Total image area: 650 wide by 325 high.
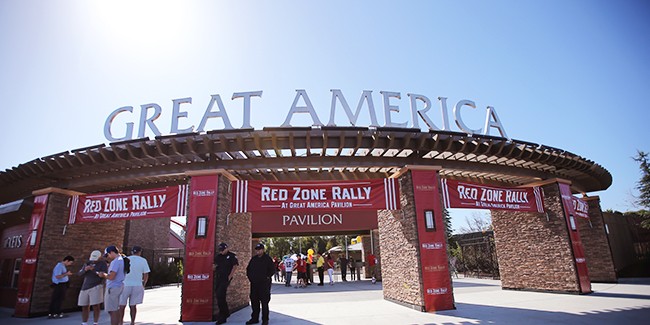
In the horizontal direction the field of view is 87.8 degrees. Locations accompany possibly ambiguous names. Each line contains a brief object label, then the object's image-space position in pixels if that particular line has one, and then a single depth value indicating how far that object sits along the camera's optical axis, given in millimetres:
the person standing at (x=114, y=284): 6117
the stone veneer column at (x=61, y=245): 9586
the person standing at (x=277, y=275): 19862
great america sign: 8734
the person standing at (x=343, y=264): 17498
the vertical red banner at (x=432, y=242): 8234
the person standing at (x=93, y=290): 7129
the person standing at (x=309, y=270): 17150
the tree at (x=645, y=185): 17656
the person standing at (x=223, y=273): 7383
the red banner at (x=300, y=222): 16609
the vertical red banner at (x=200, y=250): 7754
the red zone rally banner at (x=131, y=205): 9062
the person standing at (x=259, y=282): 7035
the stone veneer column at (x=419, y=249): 8281
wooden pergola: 8578
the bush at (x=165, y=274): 20703
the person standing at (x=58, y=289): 9109
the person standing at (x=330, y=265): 16188
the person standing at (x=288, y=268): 16594
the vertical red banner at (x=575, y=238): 10391
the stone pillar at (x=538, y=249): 10703
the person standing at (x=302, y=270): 16109
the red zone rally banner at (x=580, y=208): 11977
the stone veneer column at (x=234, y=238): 8469
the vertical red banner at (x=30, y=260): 9379
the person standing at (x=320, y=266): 15797
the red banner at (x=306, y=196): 8961
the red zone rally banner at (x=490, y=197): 9547
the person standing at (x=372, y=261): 16888
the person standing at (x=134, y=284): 6429
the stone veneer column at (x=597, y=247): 13797
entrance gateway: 8445
